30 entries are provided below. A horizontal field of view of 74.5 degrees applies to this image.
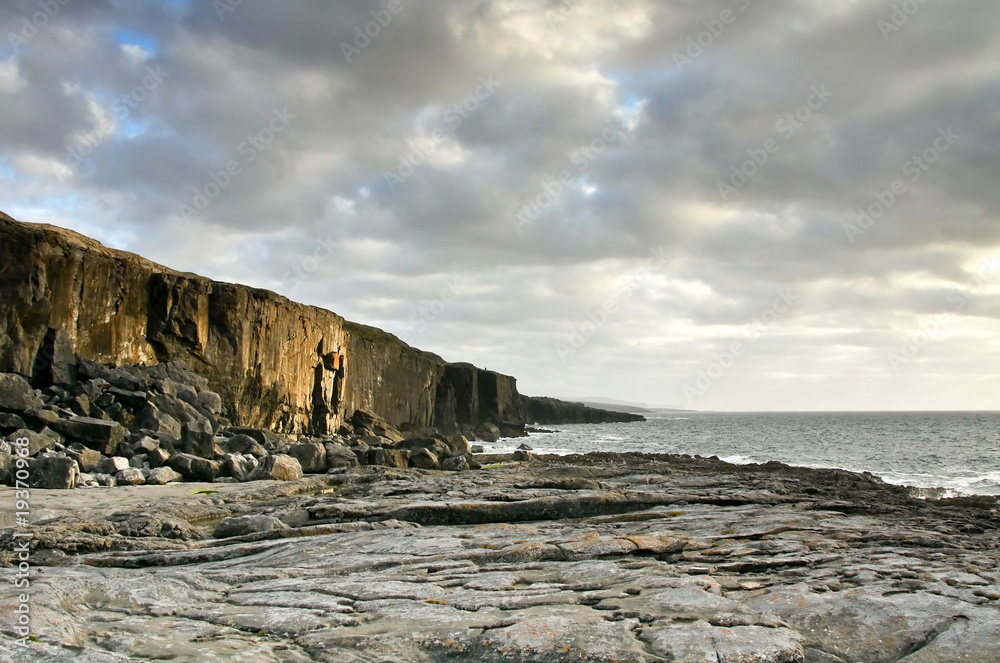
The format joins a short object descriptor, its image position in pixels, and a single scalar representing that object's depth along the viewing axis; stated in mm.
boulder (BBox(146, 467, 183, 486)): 16281
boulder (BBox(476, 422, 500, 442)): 70812
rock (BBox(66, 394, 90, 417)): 21422
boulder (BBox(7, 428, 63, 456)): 16969
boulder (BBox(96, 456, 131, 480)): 16328
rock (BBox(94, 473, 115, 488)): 15500
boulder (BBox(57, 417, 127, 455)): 18688
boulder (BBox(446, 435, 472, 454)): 35844
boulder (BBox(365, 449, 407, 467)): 24906
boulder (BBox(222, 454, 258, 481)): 18172
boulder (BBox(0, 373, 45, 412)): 19303
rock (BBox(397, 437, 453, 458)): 30309
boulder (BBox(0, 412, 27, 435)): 18516
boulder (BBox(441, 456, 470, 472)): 24844
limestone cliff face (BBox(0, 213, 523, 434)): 23922
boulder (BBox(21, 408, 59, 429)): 19078
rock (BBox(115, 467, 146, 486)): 15805
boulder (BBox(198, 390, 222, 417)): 29341
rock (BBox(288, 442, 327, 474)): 22609
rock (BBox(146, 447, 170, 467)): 18109
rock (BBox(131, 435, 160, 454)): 18812
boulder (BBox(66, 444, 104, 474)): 16328
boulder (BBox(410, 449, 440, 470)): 25703
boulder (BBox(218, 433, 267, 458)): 22953
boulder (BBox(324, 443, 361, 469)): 23766
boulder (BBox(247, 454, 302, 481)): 18469
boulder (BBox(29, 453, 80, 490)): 14273
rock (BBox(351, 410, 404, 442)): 48775
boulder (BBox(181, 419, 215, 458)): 20375
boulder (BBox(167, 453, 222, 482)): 17786
